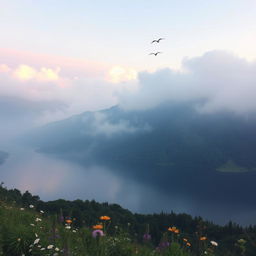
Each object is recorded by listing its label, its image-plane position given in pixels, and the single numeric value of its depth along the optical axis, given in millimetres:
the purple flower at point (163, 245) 6699
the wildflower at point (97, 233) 6338
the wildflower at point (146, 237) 6795
